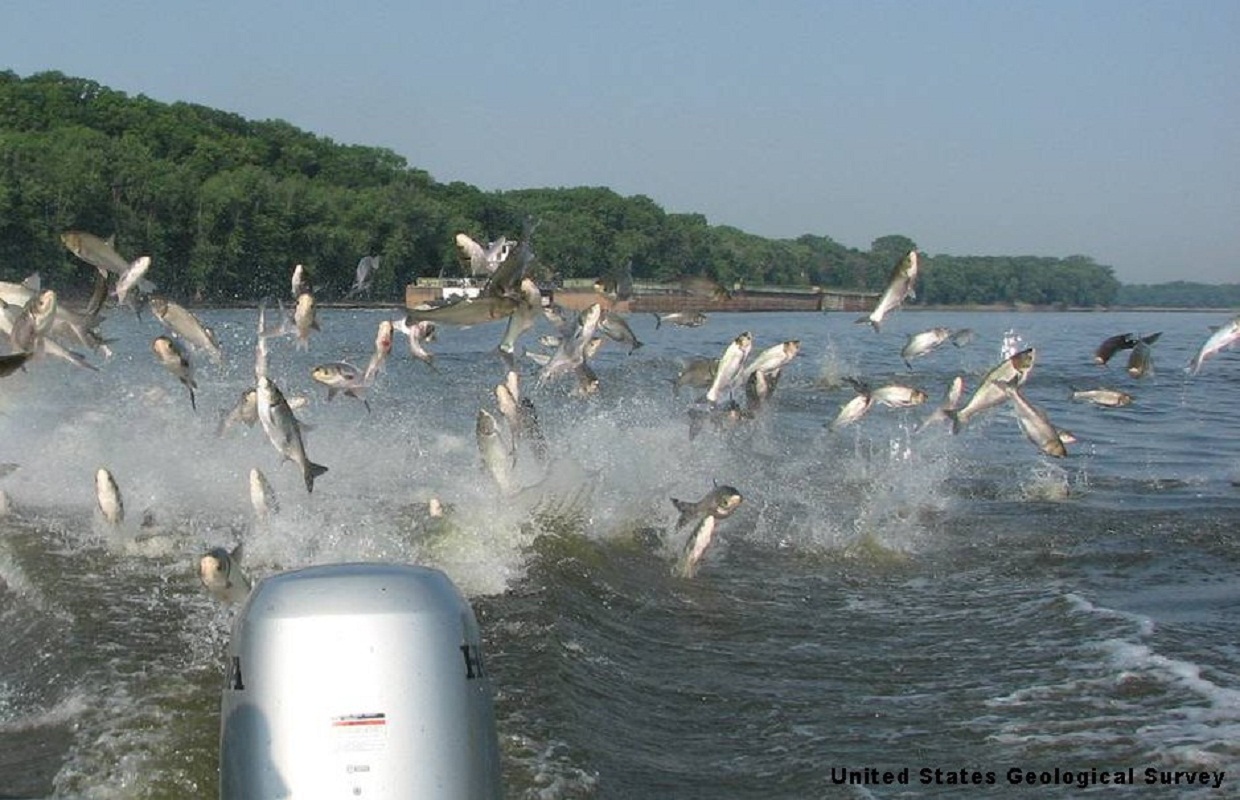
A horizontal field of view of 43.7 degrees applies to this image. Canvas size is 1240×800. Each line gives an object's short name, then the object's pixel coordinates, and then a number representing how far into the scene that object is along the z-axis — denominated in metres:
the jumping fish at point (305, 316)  12.73
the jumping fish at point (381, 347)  14.21
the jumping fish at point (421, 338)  13.92
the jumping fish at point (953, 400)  15.80
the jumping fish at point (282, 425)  10.77
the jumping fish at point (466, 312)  9.30
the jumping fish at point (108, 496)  11.62
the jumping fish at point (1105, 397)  16.70
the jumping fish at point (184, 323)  13.01
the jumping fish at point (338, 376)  12.80
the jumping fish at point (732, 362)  14.52
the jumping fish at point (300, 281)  13.51
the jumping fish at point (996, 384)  14.10
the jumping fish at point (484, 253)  12.91
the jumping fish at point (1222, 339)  13.88
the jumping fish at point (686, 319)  17.17
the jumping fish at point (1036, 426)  14.10
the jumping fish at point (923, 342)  15.34
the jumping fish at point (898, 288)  13.71
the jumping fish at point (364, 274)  14.35
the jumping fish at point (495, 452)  12.70
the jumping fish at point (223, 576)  7.90
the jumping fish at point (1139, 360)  15.03
